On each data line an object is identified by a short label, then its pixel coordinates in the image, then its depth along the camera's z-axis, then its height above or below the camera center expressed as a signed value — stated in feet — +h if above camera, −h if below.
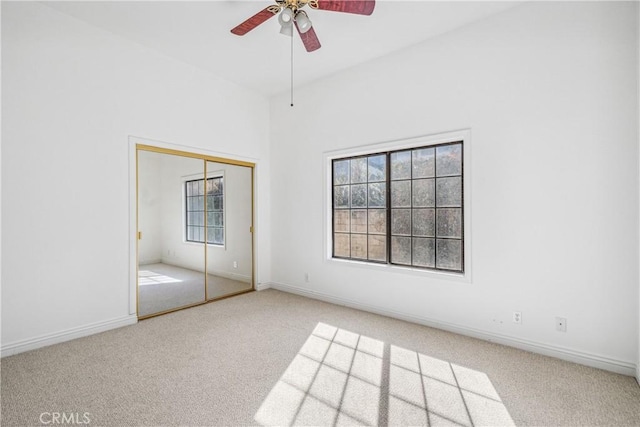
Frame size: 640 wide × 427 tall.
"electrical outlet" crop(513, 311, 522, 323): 9.21 -3.14
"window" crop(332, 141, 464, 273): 10.75 +0.25
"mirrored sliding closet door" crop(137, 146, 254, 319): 12.09 -0.68
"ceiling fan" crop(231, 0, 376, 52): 7.04 +4.93
